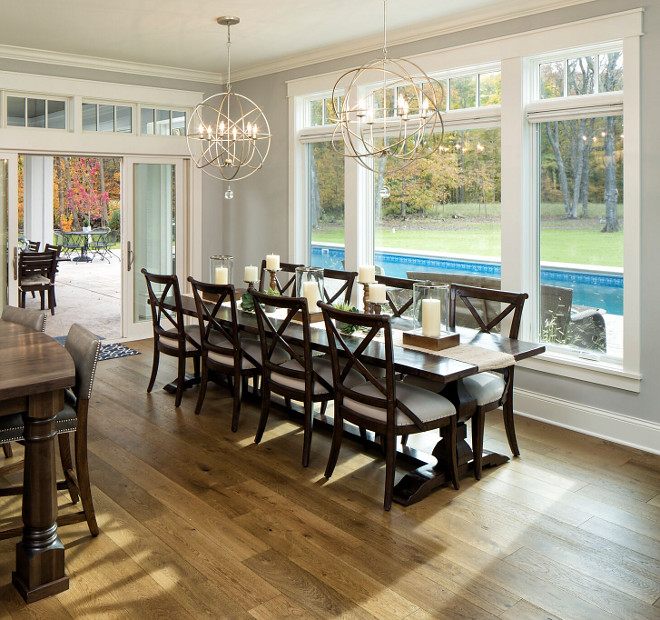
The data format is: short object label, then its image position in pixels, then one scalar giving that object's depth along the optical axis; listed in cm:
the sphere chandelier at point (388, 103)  523
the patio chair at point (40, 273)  859
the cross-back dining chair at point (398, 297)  430
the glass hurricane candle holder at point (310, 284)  429
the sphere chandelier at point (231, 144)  684
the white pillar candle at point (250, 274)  501
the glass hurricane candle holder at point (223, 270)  505
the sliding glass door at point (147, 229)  691
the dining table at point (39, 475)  242
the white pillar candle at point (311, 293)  429
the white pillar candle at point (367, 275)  420
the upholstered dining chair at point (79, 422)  267
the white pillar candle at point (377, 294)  370
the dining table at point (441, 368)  317
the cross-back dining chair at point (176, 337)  472
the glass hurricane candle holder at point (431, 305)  350
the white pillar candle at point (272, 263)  504
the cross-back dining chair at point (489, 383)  349
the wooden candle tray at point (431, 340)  348
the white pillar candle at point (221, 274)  505
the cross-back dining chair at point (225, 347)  422
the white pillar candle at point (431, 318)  352
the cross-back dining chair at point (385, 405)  315
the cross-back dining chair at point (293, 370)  365
